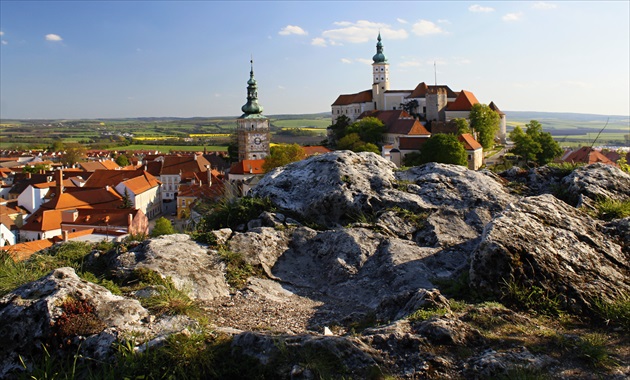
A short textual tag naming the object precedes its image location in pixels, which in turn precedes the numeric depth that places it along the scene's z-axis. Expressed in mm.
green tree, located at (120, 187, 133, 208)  69938
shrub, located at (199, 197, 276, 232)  9641
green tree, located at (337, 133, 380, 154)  77138
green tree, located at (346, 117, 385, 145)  85688
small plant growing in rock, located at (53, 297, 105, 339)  4973
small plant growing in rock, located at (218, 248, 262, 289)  7309
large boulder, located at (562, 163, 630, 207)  9312
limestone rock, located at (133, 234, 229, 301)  6848
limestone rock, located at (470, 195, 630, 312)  6121
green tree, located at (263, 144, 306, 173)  60688
